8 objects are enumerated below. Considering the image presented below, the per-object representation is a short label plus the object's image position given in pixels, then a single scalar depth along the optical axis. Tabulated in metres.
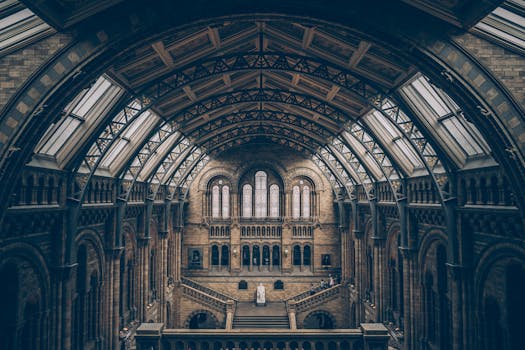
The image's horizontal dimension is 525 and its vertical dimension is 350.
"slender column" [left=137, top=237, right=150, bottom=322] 27.61
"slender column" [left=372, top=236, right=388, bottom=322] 27.20
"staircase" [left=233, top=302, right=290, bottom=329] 36.09
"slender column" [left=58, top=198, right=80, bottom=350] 16.42
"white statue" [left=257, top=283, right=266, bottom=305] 40.88
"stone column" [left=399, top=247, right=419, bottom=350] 21.11
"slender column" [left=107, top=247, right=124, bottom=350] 21.81
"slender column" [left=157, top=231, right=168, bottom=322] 33.16
